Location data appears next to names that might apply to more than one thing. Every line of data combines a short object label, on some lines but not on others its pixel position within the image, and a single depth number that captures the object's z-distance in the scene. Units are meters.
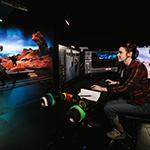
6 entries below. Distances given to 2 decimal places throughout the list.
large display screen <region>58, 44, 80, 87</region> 1.45
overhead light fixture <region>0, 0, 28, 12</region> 1.97
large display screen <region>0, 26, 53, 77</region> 2.62
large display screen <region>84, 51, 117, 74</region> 2.60
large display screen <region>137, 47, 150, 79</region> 2.37
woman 1.40
